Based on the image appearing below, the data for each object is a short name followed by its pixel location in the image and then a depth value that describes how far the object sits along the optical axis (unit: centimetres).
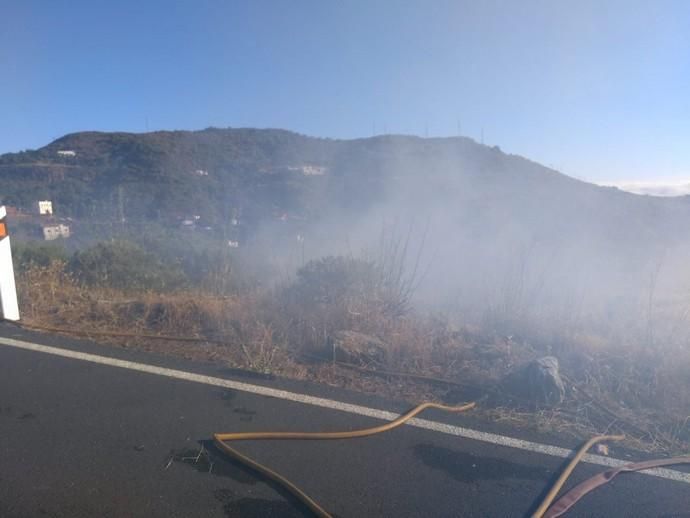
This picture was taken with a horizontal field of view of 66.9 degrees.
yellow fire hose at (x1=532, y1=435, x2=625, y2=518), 285
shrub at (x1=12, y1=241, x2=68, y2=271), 1106
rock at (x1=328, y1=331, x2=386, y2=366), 516
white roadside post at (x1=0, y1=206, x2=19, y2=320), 609
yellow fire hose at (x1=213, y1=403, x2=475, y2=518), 286
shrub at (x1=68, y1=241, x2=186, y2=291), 974
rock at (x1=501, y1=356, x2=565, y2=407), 433
